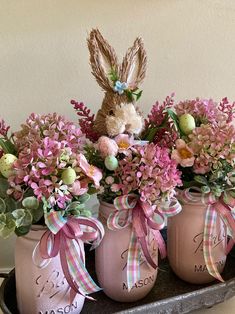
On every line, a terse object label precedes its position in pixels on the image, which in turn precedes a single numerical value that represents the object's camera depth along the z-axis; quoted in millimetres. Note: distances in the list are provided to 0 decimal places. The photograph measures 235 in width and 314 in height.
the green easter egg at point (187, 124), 695
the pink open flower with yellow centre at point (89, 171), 573
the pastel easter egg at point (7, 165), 563
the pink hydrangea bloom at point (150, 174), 598
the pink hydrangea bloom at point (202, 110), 712
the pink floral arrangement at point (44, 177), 548
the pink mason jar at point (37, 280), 591
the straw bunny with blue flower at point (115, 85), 643
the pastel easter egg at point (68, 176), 547
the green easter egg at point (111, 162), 618
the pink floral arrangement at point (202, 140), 660
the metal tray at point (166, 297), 656
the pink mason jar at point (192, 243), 725
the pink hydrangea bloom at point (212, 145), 656
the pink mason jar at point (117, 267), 664
